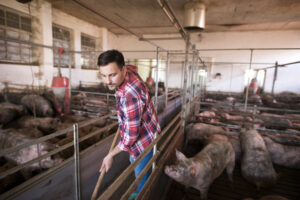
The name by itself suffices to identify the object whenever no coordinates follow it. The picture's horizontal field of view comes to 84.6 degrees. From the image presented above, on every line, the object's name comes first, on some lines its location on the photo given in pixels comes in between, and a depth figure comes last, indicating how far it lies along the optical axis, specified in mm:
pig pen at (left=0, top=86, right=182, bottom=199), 1413
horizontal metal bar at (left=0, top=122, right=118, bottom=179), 1171
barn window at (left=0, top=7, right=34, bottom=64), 6133
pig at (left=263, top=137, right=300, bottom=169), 3539
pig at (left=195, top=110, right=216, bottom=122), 5375
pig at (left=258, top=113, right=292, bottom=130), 4738
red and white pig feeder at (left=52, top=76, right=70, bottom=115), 3102
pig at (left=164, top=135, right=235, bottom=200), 2275
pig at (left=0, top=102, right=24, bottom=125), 4551
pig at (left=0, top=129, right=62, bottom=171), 2328
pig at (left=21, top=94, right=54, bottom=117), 5518
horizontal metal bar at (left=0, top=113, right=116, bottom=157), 1087
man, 1252
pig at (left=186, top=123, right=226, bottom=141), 4375
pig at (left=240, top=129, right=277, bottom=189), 2977
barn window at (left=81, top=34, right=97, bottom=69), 10547
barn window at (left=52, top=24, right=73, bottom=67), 8383
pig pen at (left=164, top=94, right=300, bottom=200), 2818
